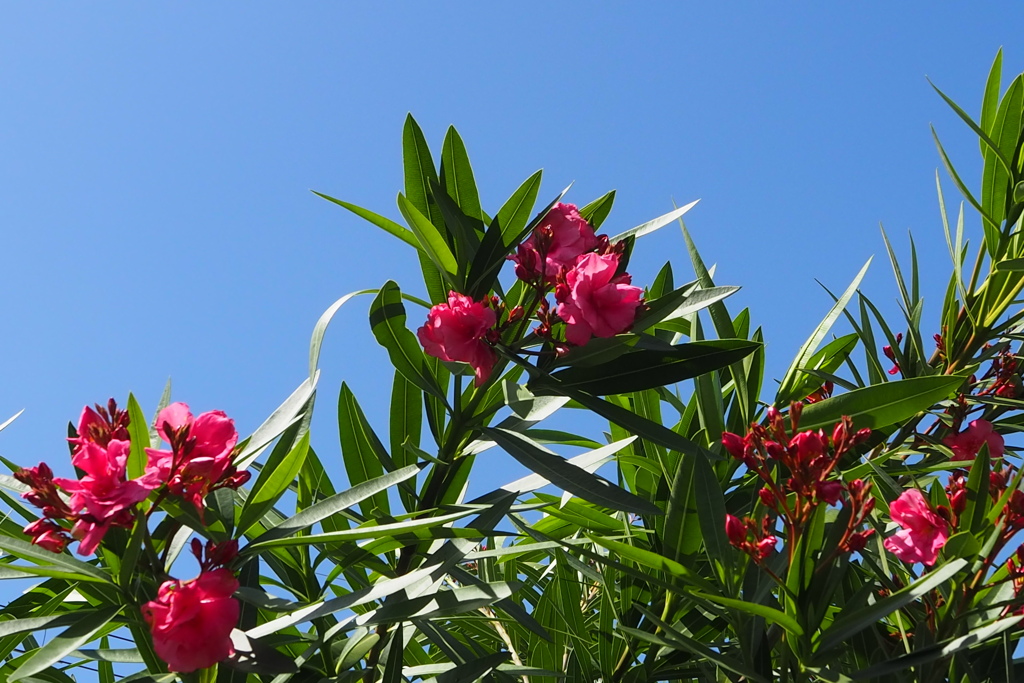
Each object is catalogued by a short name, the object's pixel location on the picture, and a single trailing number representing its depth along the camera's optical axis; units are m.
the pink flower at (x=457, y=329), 1.19
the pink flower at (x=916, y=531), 1.17
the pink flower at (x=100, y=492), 1.01
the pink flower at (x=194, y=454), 1.08
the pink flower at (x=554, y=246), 1.27
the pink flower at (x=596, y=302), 1.17
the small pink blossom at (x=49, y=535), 1.08
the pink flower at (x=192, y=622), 0.99
